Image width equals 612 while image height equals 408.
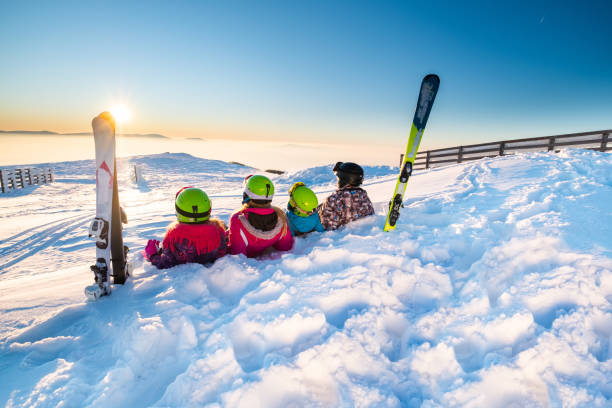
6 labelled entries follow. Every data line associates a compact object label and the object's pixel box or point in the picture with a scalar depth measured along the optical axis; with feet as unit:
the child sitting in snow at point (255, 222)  11.36
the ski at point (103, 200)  8.23
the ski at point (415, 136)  12.96
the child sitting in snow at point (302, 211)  13.99
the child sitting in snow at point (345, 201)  14.87
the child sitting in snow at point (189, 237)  10.41
